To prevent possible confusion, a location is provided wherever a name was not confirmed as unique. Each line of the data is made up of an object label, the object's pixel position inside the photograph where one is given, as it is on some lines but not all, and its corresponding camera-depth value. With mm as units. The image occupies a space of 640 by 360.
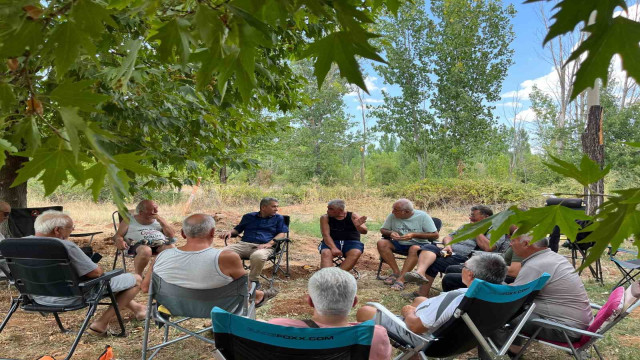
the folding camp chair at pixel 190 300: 3008
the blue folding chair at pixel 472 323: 2492
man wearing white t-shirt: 2660
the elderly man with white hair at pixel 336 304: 1993
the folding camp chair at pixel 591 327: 2713
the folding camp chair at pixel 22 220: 5453
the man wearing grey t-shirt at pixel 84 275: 3291
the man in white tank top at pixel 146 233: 5207
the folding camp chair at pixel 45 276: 3146
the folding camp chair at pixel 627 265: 4441
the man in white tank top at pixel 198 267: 3012
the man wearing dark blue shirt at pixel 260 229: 5586
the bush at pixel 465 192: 14883
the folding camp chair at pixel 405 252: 5730
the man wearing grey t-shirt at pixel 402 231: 5633
